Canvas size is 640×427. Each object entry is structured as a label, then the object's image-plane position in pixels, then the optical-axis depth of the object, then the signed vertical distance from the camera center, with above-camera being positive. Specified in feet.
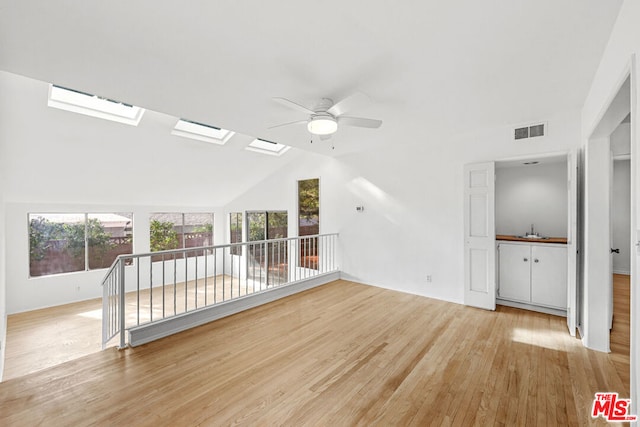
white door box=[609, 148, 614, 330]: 9.32 +0.48
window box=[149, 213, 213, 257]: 25.30 -1.67
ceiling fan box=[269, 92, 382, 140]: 9.31 +3.32
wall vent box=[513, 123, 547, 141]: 12.40 +3.74
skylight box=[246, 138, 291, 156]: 20.71 +5.12
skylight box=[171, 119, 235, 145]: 16.76 +5.24
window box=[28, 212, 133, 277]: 19.72 -2.10
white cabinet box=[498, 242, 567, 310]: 12.58 -2.95
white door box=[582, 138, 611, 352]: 9.27 -1.18
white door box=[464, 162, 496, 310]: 13.43 -1.18
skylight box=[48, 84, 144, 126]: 12.56 +5.28
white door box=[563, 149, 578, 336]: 10.54 -1.09
